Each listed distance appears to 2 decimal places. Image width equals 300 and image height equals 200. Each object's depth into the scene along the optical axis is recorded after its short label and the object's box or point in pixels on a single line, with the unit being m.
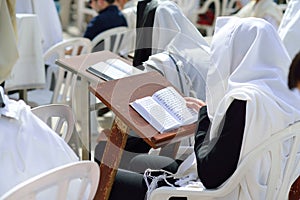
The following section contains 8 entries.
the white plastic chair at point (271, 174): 5.21
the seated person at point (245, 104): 5.18
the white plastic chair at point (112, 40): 6.85
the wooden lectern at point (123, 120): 5.38
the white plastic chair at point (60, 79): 6.48
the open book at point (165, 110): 5.40
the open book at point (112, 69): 5.84
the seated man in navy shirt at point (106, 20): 7.25
